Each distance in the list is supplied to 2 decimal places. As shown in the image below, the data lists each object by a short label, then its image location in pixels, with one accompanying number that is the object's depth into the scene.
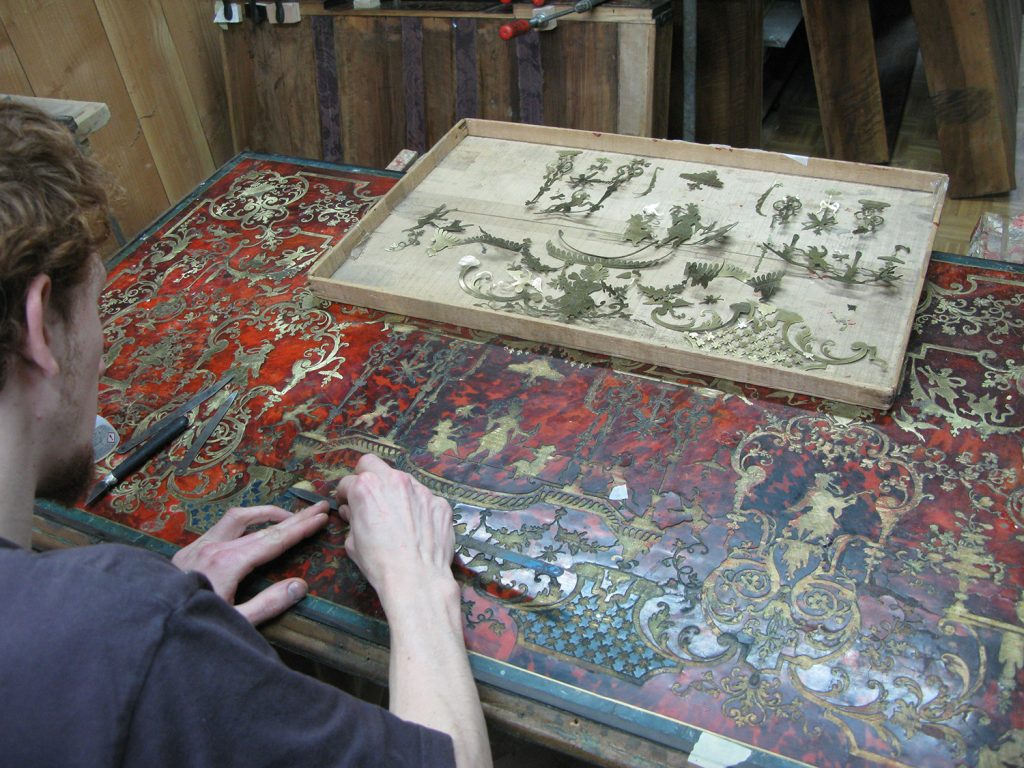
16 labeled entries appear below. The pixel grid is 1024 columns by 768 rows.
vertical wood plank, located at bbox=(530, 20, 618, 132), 2.72
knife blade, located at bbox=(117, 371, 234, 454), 1.57
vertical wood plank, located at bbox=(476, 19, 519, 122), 2.86
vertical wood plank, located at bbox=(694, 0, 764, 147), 2.93
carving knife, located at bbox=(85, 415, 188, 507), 1.48
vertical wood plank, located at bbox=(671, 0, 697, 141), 2.74
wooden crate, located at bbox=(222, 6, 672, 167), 2.76
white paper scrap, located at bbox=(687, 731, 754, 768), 1.03
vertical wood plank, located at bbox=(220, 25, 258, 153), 3.20
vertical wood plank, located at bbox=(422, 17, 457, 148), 2.93
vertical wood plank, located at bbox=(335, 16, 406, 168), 3.02
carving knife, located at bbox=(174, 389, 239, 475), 1.52
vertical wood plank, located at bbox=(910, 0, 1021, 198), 2.93
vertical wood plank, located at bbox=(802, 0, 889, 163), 3.04
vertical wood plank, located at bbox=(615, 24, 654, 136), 2.67
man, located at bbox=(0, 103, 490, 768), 0.79
